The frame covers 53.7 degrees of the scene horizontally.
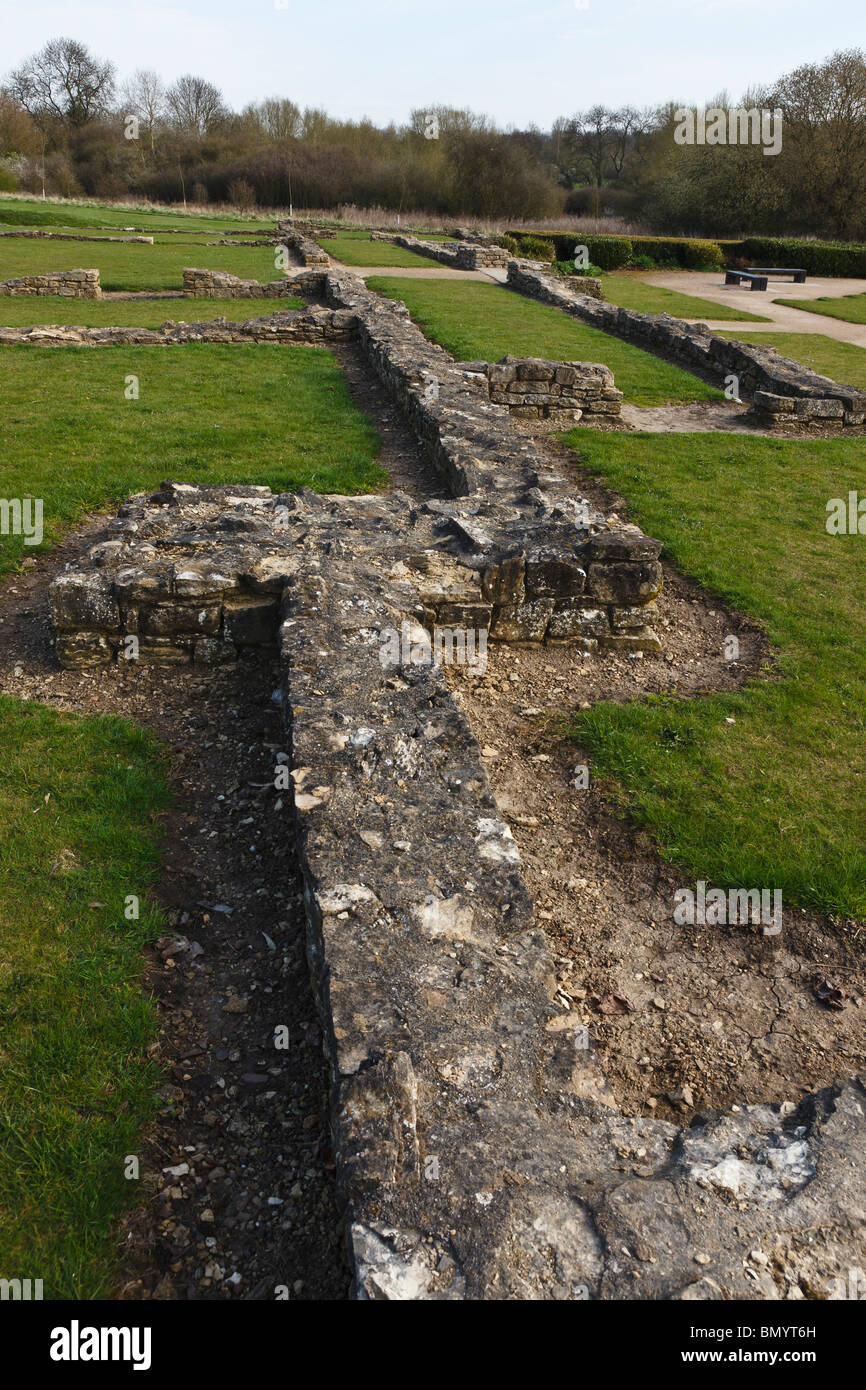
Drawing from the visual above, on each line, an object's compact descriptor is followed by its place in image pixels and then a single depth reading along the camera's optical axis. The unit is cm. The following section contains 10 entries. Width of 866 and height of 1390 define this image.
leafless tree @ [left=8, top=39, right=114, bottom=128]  6362
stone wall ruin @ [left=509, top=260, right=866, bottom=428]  1191
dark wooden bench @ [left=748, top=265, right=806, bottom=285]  2826
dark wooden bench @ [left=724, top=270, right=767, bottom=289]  2584
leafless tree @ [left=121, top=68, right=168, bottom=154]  6097
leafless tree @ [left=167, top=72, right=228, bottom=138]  6706
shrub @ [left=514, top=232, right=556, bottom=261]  3012
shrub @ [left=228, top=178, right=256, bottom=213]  5350
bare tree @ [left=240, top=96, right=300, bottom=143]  6834
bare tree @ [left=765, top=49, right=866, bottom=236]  3988
